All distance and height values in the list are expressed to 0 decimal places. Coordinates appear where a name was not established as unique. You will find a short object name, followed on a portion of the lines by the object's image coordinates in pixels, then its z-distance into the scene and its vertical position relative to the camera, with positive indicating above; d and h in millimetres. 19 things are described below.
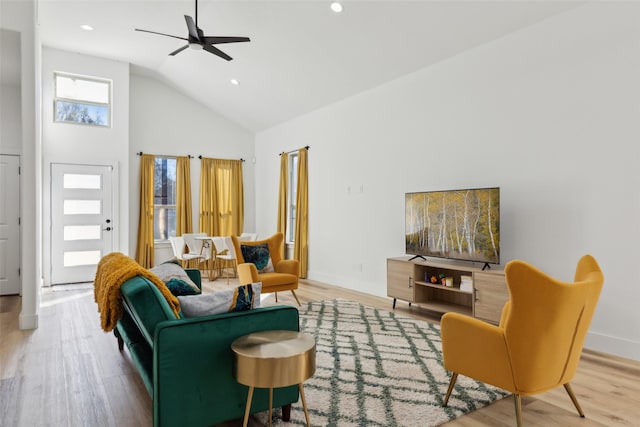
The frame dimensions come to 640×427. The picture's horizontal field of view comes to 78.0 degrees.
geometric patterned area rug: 2314 -1184
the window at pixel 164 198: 8234 +318
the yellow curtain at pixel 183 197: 8266 +343
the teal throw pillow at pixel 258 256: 5121 -564
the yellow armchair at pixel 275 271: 4781 -729
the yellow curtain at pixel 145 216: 7837 -56
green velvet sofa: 1881 -735
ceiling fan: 4141 +1854
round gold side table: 1892 -723
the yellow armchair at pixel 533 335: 1960 -641
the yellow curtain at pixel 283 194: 7945 +394
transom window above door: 6949 +2029
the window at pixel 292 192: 7996 +434
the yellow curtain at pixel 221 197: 8586 +357
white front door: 6762 -120
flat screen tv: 4023 -119
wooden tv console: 3824 -823
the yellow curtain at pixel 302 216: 7297 -49
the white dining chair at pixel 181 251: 7441 -720
